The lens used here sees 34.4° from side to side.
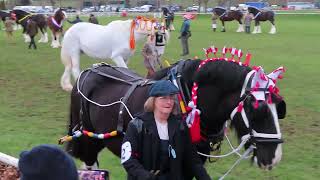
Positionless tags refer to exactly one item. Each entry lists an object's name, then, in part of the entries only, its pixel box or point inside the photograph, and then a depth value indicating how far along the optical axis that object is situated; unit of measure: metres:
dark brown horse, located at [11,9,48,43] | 26.05
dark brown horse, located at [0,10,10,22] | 32.84
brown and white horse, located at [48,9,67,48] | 23.53
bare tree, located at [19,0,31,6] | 87.81
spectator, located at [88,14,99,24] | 28.73
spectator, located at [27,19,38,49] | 23.31
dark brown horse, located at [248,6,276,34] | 33.69
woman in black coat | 3.50
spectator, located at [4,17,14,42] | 27.92
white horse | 11.74
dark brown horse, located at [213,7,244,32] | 35.29
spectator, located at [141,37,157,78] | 12.66
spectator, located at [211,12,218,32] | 34.96
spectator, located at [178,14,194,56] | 20.65
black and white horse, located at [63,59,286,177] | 3.72
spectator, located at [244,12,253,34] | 33.41
